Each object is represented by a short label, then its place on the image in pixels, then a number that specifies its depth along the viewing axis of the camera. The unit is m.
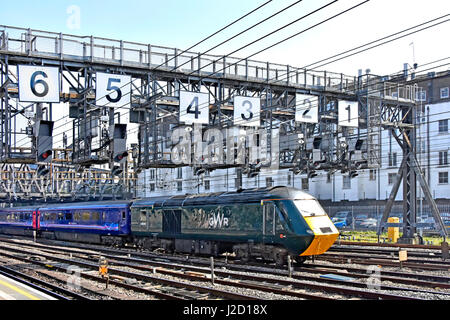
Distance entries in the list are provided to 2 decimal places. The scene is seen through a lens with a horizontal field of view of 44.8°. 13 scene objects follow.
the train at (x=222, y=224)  19.95
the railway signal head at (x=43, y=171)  26.95
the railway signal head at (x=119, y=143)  26.19
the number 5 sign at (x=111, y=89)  25.75
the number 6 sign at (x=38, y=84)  23.97
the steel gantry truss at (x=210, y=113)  25.39
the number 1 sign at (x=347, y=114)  31.84
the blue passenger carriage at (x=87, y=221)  31.34
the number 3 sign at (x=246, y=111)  28.45
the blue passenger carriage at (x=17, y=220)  46.28
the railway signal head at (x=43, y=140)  24.14
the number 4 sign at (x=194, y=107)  27.20
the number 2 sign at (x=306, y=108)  30.84
